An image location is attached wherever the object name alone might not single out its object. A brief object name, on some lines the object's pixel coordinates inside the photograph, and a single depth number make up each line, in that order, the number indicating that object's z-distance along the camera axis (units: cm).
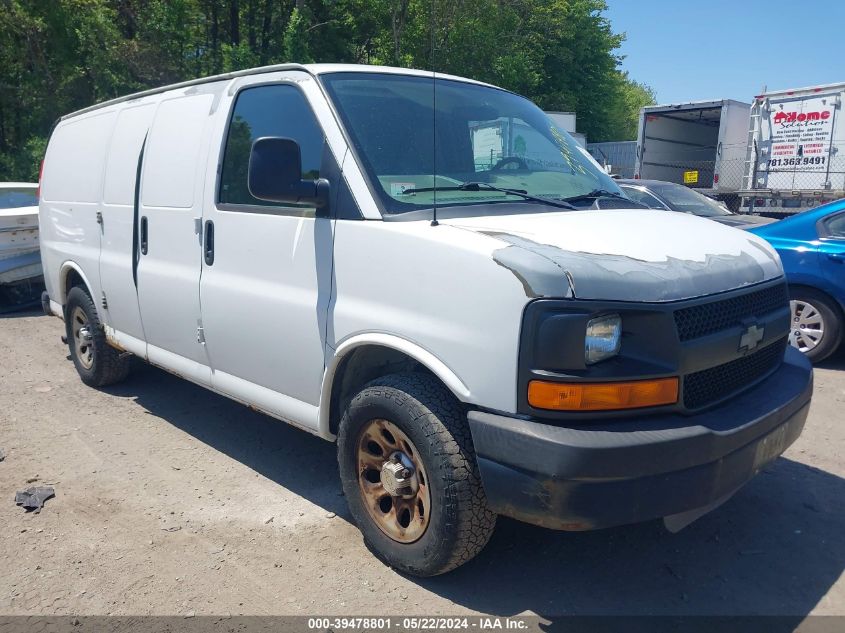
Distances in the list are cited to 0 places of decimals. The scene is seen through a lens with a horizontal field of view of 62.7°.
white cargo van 241
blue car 612
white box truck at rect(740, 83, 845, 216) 1441
